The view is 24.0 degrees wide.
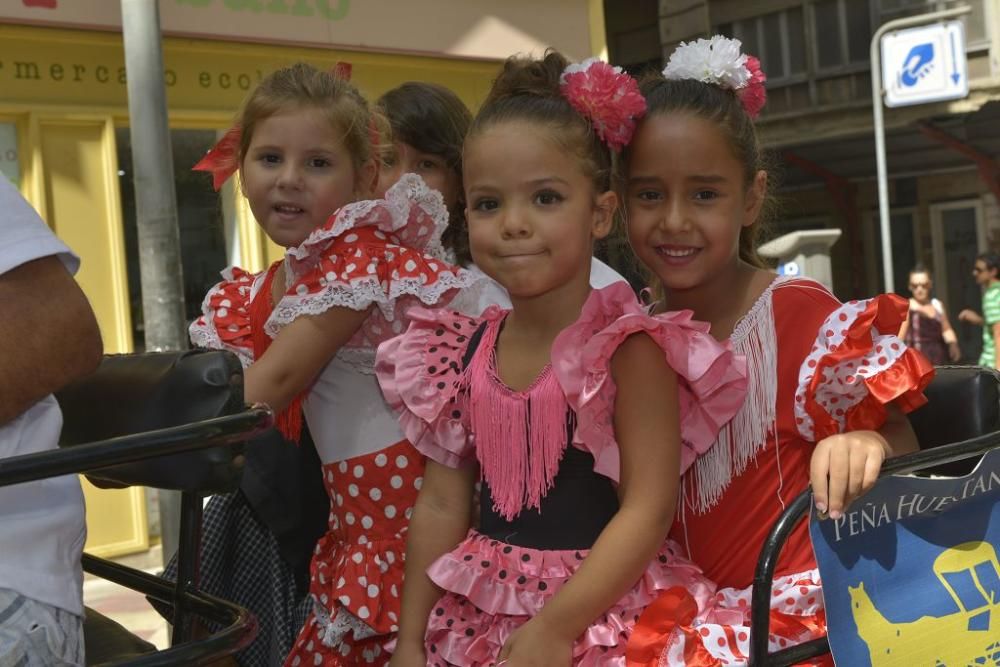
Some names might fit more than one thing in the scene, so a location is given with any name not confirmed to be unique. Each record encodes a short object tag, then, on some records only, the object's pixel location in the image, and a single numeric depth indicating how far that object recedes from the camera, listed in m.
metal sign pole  8.88
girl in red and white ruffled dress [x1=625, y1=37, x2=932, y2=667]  2.10
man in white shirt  1.93
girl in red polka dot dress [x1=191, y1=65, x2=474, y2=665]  2.27
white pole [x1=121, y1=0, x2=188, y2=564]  4.29
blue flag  2.03
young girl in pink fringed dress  2.05
